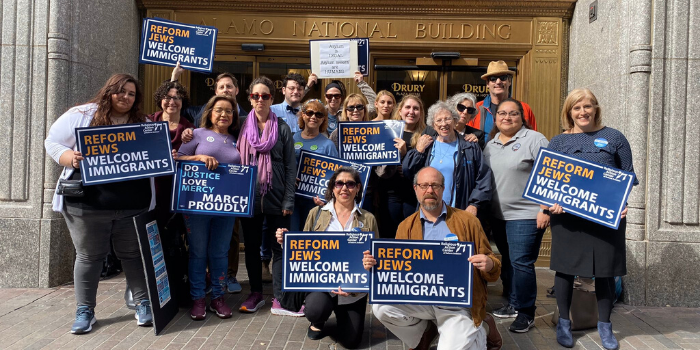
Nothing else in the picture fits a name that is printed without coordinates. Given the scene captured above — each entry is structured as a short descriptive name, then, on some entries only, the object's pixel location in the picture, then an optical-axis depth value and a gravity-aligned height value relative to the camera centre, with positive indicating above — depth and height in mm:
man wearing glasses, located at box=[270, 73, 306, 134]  6307 +795
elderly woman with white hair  5184 +114
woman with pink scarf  5305 -15
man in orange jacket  6297 +873
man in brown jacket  3980 -809
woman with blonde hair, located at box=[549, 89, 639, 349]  4672 -496
